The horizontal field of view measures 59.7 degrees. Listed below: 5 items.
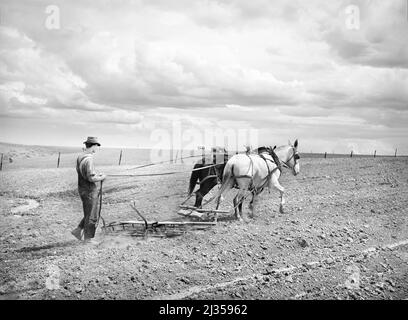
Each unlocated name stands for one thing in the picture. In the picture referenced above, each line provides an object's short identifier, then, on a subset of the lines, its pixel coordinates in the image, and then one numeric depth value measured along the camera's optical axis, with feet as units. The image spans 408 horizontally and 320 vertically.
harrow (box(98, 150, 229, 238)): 25.88
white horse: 29.99
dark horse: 32.32
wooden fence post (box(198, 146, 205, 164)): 32.45
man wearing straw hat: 23.17
